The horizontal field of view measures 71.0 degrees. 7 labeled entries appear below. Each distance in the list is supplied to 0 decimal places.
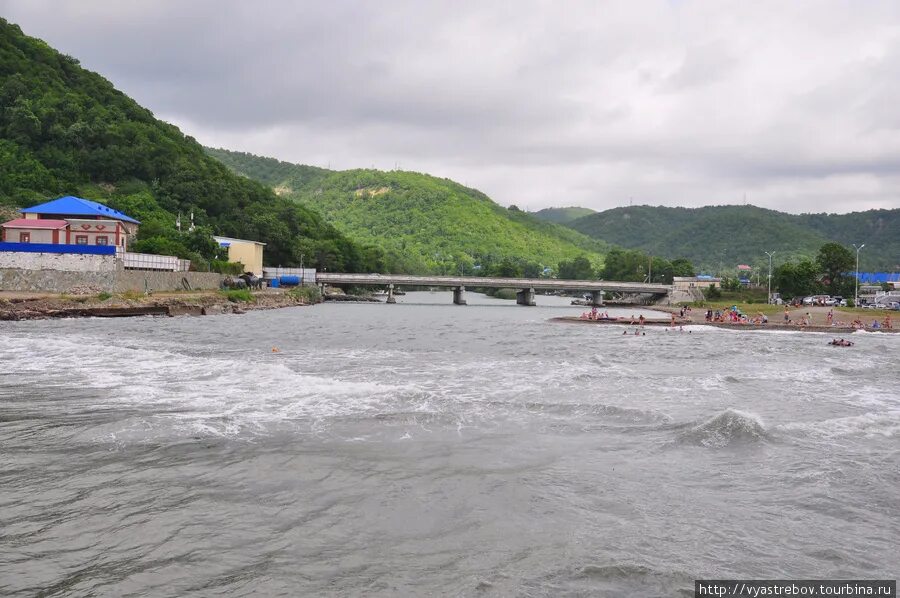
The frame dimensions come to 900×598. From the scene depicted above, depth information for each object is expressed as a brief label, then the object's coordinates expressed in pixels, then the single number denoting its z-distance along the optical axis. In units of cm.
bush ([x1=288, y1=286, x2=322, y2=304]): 9783
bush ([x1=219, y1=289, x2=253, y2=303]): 7438
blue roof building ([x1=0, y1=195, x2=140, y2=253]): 6956
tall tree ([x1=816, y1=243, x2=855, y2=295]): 10862
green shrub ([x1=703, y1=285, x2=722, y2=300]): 12231
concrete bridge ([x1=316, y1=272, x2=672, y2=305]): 11356
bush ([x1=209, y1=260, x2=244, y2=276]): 9006
